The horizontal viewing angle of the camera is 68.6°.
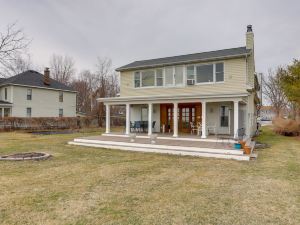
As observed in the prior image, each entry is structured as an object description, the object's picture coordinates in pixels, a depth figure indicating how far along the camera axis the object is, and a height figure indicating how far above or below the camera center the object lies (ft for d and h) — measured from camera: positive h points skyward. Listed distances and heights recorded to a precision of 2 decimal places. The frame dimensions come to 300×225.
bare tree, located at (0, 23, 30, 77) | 83.20 +27.98
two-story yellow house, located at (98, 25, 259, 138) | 44.45 +6.83
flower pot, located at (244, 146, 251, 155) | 30.99 -4.37
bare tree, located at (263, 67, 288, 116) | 135.44 +16.60
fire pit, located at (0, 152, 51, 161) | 29.35 -5.39
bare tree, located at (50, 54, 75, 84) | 168.25 +38.85
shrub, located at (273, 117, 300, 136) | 69.64 -2.52
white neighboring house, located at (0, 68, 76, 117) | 93.56 +9.84
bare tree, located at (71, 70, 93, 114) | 156.46 +18.16
